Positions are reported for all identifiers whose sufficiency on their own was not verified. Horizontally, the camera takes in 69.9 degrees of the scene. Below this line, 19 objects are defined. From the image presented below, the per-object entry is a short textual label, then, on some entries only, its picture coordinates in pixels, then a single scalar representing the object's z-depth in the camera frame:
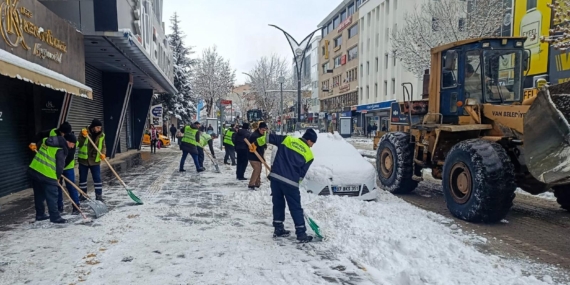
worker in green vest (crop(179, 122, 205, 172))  12.62
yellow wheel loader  5.40
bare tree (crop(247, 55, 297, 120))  42.31
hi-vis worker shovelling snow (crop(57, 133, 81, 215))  6.82
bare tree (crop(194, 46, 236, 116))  37.56
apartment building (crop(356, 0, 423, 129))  36.22
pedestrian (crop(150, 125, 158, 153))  22.08
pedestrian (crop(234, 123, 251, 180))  10.94
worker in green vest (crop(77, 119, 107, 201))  7.58
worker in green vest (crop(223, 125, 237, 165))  13.89
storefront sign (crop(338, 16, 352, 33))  49.50
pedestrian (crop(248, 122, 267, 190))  9.06
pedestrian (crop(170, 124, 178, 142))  33.78
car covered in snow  7.71
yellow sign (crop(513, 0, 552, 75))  18.62
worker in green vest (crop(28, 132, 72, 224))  5.96
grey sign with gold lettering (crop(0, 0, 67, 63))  6.75
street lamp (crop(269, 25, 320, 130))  19.45
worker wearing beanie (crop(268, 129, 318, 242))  5.28
